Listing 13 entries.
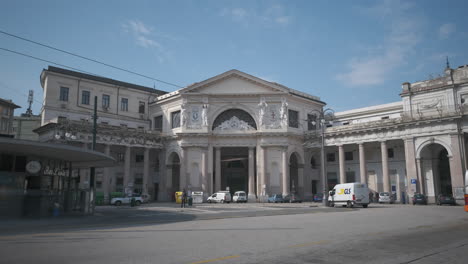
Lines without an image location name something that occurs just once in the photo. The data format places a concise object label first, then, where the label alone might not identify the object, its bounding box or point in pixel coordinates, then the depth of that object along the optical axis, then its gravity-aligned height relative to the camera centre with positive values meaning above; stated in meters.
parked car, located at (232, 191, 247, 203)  49.62 -1.02
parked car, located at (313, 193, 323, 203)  52.50 -1.23
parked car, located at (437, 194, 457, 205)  39.06 -1.16
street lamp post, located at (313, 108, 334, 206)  37.00 +0.52
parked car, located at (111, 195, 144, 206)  45.00 -1.25
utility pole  25.77 +0.12
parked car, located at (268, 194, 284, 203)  48.99 -1.27
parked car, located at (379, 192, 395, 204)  44.69 -0.96
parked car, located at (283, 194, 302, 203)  49.50 -1.28
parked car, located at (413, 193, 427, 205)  41.19 -1.11
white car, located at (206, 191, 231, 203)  48.06 -0.99
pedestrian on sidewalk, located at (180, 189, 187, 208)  36.17 -1.16
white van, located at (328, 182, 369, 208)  34.22 -0.54
